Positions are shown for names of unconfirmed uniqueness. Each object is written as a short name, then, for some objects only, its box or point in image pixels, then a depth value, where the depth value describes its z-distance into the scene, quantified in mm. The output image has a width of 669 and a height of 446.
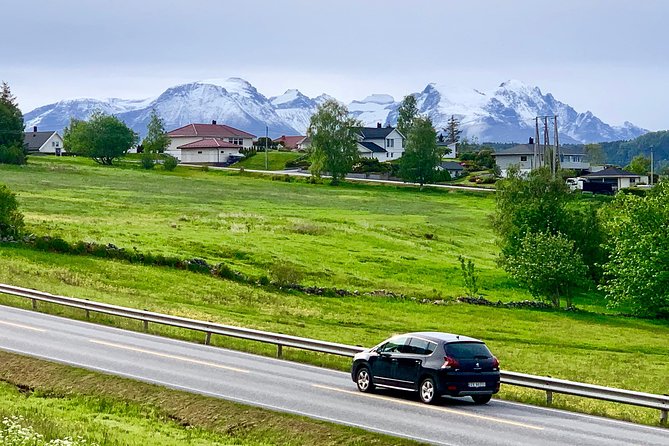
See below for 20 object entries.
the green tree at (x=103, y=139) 162250
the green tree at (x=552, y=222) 73250
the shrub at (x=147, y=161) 159125
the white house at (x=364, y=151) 198225
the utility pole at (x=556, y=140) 141950
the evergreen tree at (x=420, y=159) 151500
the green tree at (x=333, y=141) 149750
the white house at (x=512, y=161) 193550
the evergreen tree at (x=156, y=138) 186250
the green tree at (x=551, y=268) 62594
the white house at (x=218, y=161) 198500
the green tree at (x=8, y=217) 59094
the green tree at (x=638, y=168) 189938
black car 24109
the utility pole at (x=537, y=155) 147750
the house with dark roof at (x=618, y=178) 171750
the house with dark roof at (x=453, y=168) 176250
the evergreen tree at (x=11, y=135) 138750
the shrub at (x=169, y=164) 157750
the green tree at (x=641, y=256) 61719
